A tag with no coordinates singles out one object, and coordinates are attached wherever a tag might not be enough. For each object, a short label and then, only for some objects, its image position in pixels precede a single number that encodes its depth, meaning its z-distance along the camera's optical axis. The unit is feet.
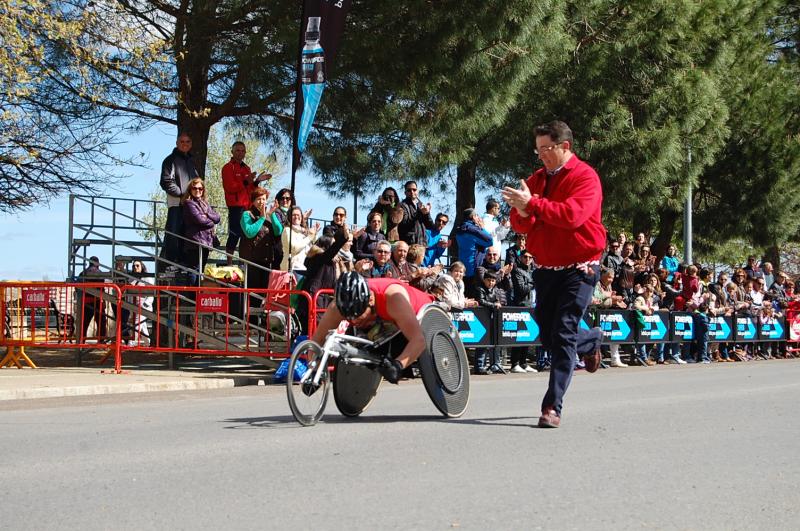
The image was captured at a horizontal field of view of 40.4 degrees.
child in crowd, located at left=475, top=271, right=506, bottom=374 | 56.70
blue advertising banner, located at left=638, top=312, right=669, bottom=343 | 68.38
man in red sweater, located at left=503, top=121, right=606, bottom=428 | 26.61
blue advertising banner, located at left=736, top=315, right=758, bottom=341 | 80.28
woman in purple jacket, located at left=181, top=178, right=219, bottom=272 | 53.67
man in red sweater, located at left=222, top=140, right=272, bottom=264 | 56.85
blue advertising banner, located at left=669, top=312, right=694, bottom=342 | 71.82
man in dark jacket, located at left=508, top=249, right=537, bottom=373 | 59.11
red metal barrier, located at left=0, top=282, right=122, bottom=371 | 53.72
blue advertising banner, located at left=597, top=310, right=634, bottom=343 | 64.18
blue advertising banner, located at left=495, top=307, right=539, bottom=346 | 57.31
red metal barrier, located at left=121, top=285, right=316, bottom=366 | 49.98
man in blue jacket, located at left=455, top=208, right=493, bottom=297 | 58.13
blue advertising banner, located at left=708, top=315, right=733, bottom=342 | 76.23
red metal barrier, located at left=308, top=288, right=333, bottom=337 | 47.76
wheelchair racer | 27.17
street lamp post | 91.86
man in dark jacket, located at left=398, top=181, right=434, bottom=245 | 58.54
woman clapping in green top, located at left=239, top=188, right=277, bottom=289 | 54.29
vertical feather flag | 51.19
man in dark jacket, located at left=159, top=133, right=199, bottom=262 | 54.95
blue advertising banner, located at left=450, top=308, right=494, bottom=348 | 54.68
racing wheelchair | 26.55
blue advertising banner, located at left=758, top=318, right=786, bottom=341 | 83.92
